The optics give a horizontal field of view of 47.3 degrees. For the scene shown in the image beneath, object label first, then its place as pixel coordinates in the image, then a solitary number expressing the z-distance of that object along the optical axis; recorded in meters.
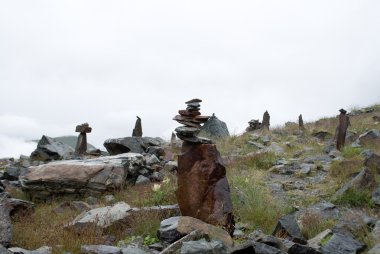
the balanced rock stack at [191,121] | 7.31
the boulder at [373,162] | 10.08
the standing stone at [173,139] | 20.33
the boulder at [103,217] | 7.04
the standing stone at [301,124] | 22.61
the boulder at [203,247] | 4.79
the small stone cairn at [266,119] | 24.81
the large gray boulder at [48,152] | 17.08
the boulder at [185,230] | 5.82
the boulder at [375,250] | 4.88
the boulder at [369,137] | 14.83
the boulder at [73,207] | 9.23
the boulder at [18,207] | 8.36
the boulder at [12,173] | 13.05
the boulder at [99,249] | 5.42
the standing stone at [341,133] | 14.84
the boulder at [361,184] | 8.69
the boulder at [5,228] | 5.93
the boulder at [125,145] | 15.72
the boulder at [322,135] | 19.39
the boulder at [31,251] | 5.53
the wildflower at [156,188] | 9.03
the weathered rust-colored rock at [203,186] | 6.91
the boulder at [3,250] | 4.83
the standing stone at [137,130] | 18.72
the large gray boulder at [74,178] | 10.62
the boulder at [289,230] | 5.91
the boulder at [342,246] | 5.24
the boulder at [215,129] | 21.77
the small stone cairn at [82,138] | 17.56
